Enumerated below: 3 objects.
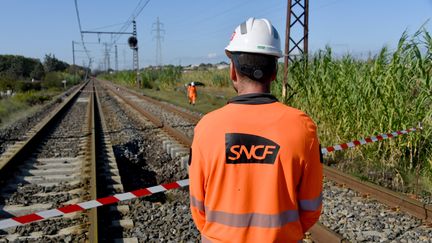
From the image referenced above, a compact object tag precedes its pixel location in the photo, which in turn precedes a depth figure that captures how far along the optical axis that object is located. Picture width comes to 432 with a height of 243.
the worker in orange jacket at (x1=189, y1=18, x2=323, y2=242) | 1.69
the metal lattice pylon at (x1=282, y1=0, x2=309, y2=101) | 12.50
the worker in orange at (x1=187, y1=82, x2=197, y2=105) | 21.73
